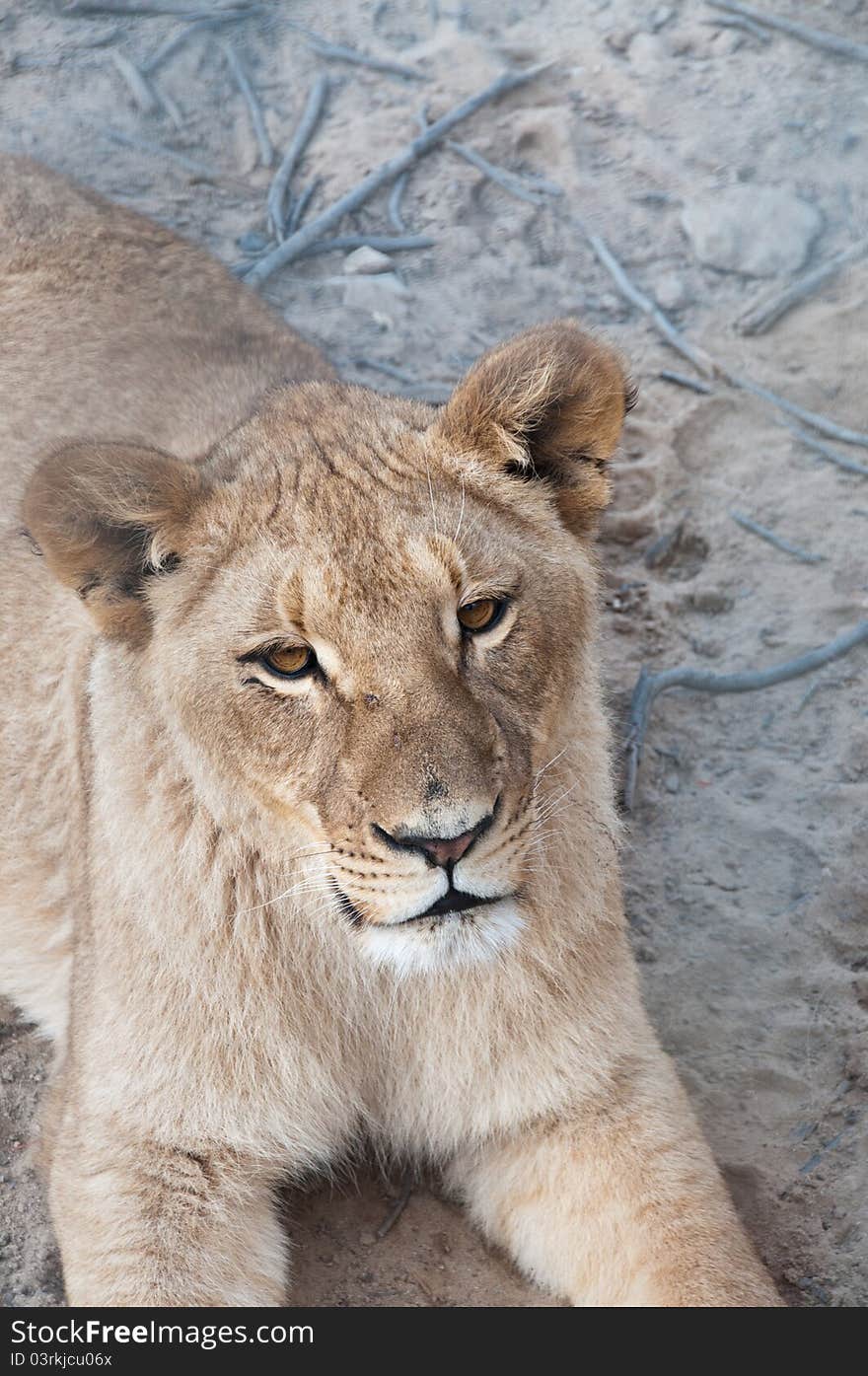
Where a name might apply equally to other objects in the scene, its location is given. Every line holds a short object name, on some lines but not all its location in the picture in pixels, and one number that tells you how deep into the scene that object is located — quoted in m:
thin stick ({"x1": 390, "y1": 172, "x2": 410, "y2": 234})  10.45
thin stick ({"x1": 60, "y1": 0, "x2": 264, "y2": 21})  11.42
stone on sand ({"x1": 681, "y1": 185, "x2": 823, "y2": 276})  9.97
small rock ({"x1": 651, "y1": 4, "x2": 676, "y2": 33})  11.43
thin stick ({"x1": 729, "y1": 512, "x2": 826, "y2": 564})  8.14
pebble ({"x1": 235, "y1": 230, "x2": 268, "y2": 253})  10.34
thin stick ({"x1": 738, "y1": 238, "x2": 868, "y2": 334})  9.53
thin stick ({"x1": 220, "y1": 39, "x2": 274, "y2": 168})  10.95
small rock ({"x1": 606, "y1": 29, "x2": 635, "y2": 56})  11.44
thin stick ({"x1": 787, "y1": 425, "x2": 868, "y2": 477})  8.55
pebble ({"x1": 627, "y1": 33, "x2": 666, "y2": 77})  11.27
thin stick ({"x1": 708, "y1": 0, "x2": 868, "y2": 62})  11.02
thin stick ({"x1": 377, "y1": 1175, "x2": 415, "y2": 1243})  5.29
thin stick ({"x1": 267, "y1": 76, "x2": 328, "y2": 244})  10.37
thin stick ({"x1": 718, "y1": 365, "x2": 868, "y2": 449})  8.72
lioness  4.10
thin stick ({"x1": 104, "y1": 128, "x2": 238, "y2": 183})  10.87
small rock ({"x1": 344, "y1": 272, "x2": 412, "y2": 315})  9.91
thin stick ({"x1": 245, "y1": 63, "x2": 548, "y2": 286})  10.04
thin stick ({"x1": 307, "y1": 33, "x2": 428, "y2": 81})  11.30
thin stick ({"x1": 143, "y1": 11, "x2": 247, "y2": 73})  11.37
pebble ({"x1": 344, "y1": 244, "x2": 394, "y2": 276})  10.20
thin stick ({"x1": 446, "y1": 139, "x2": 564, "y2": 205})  10.57
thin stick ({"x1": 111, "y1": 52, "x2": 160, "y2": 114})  11.26
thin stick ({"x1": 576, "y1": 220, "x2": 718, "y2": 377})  9.29
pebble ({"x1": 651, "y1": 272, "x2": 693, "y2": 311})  9.83
